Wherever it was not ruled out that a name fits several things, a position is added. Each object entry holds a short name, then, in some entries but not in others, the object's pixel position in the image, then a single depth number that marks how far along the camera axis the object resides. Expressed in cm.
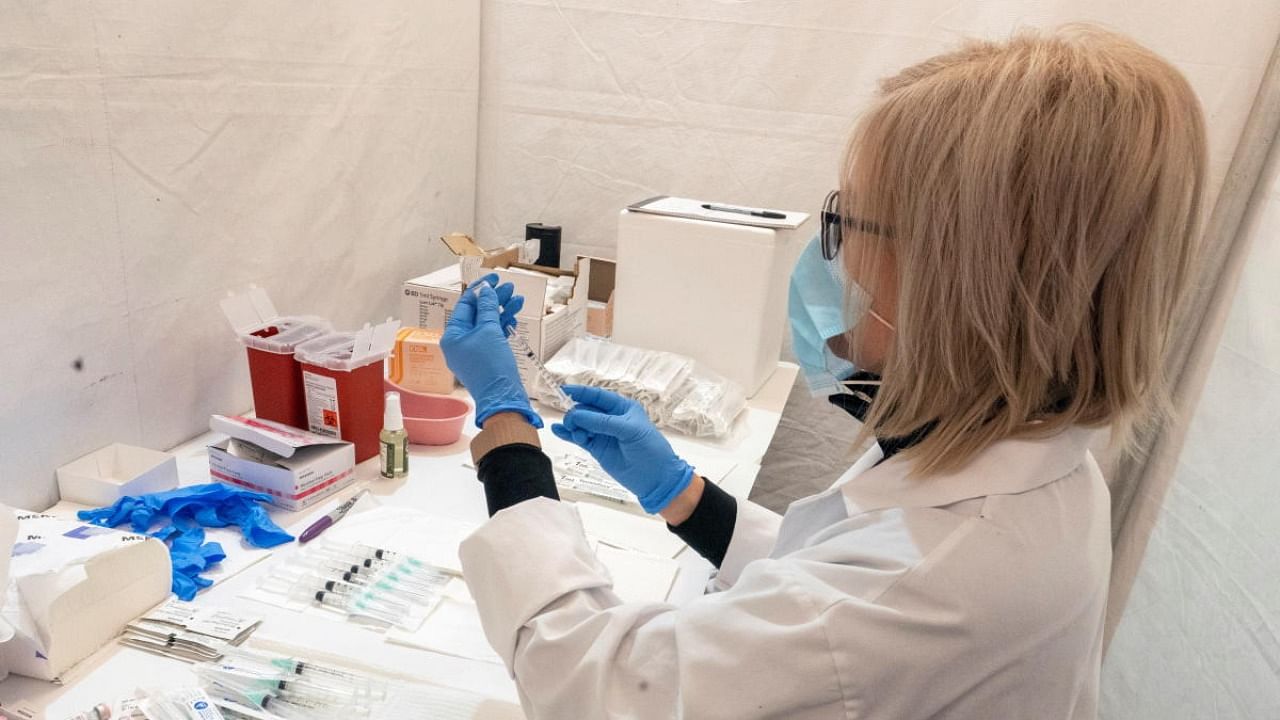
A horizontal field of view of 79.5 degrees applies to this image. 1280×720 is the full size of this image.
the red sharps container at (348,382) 123
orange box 151
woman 63
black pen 174
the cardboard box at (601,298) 197
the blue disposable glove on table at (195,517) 100
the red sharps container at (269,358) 125
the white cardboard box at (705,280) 168
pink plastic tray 138
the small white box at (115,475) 108
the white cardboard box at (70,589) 78
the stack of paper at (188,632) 84
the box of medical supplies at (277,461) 113
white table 78
